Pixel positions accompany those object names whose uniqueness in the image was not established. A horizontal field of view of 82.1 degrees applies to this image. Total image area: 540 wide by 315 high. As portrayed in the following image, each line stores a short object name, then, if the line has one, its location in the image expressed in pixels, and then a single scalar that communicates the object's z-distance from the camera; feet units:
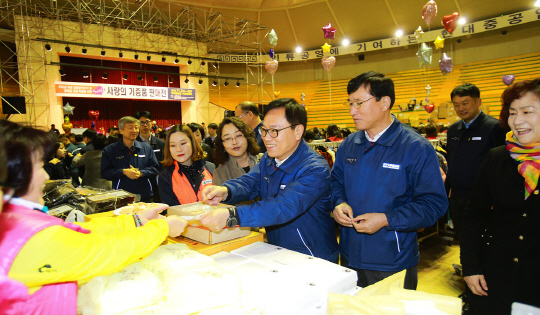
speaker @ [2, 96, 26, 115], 34.06
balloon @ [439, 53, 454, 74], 28.53
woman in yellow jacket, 2.74
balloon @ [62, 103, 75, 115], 41.96
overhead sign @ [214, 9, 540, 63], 43.50
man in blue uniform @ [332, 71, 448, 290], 5.26
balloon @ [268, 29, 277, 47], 30.23
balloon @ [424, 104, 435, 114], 40.48
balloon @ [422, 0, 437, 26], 25.21
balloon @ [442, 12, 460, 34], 25.16
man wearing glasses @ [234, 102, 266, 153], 13.26
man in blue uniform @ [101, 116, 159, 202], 12.18
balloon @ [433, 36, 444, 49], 32.71
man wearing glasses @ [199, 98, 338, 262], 5.09
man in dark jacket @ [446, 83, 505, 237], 10.27
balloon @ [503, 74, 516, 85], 28.63
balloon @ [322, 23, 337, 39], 28.76
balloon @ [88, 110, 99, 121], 48.89
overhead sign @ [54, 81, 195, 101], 40.66
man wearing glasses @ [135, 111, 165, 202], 15.15
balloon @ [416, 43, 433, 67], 28.71
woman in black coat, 4.68
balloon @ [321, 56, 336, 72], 36.14
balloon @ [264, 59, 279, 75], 36.47
